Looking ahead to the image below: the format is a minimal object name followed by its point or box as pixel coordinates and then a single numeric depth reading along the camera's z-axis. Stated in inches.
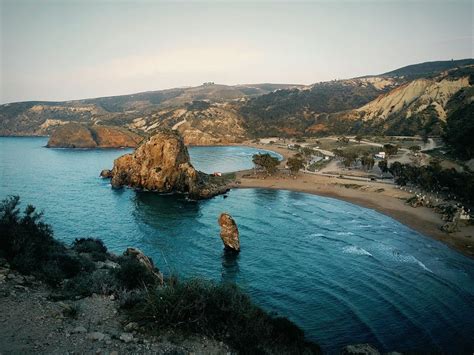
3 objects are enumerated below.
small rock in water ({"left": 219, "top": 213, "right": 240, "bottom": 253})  1771.7
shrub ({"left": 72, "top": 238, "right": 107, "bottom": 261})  1111.6
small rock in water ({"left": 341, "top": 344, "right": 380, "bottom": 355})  850.9
